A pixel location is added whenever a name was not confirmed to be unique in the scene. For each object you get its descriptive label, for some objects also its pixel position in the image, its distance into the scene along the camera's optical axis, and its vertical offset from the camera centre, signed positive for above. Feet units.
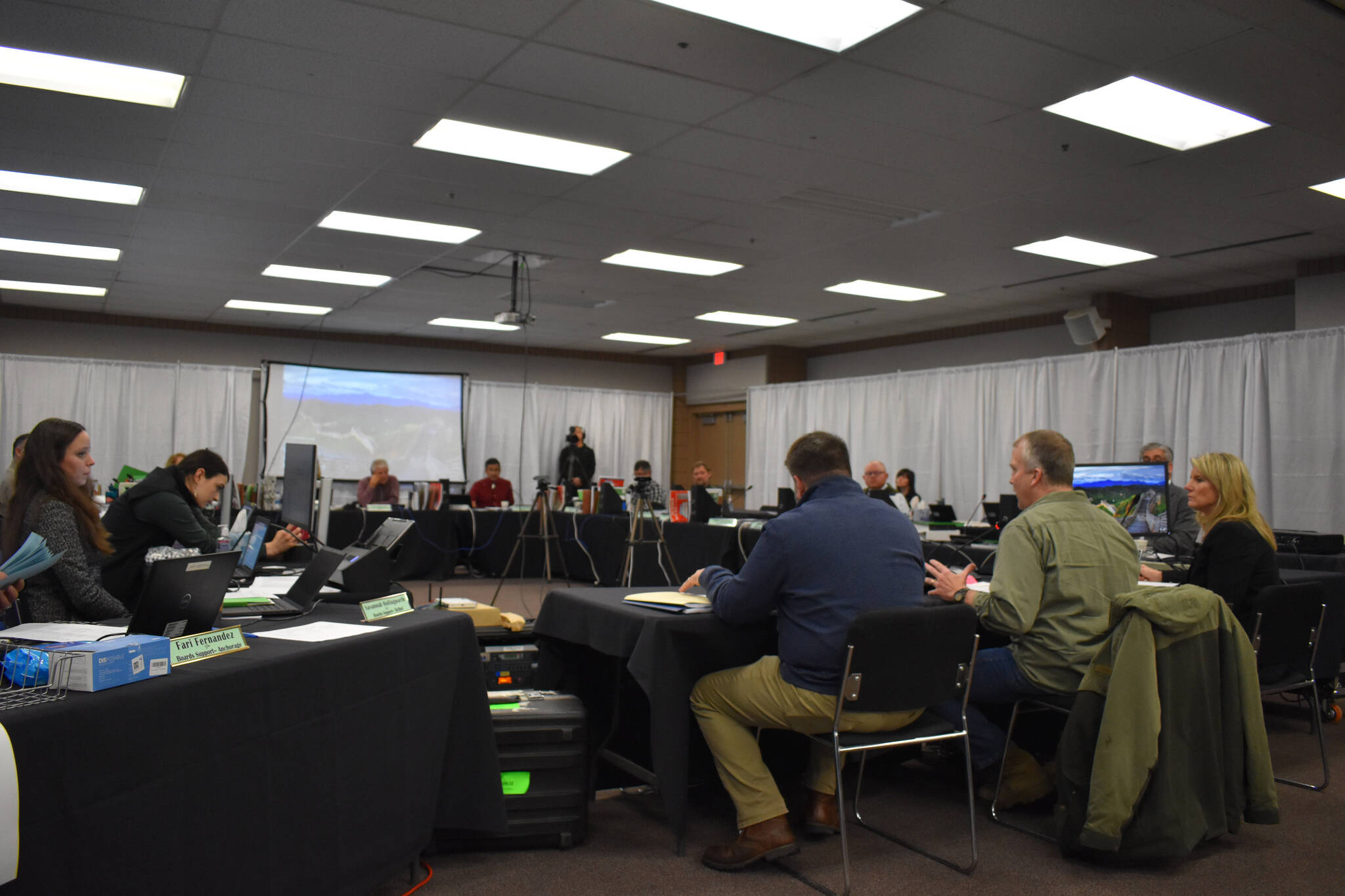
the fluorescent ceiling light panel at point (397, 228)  21.22 +5.04
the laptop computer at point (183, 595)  6.31 -1.07
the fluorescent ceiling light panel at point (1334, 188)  17.46 +5.50
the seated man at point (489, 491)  34.78 -1.47
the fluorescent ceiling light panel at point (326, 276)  26.63 +4.81
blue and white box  4.89 -1.20
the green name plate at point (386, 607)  8.34 -1.44
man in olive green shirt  9.48 -1.13
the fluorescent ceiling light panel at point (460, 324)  34.99 +4.71
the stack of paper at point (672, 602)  9.32 -1.44
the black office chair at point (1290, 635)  10.74 -1.74
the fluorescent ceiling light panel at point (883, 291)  27.35 +5.16
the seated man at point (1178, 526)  15.35 -0.78
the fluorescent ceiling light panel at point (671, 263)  24.34 +5.11
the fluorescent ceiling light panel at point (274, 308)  32.04 +4.61
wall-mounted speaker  27.68 +4.38
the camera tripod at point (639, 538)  23.03 -2.04
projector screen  37.24 +1.07
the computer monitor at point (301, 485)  13.10 -0.58
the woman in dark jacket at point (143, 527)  10.84 -1.03
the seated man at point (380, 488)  31.22 -1.38
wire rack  4.82 -1.25
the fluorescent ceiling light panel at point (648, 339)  38.14 +4.79
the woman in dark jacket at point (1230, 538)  11.05 -0.66
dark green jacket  8.57 -2.39
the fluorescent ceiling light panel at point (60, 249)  24.13 +4.73
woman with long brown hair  8.34 -0.82
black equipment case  8.95 -3.06
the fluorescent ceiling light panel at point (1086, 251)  22.24 +5.34
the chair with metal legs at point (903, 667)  8.14 -1.74
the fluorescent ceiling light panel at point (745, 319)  32.71 +4.97
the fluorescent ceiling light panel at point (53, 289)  29.48 +4.55
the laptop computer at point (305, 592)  8.50 -1.40
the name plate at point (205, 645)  5.78 -1.32
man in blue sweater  8.54 -1.35
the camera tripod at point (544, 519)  24.72 -1.93
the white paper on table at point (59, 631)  6.05 -1.32
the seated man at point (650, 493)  23.41 -0.89
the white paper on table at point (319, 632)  7.13 -1.45
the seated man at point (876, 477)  23.72 -0.26
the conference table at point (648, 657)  8.82 -1.97
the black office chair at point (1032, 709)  9.61 -2.52
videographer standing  39.96 -0.32
